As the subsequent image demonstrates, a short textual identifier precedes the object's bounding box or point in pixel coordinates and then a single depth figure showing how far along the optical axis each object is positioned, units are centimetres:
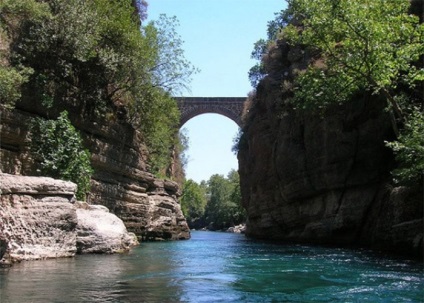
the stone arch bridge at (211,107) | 6500
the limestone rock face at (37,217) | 1253
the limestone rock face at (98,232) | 1533
